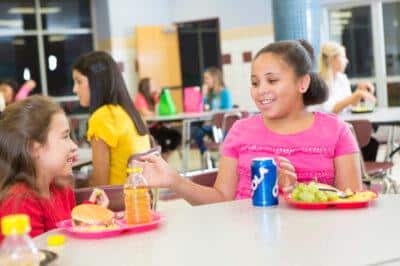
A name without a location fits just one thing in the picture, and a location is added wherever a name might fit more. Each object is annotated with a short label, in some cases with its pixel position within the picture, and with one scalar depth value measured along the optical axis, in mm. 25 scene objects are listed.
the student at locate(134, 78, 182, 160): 7027
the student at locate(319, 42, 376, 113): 5922
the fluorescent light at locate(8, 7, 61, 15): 11633
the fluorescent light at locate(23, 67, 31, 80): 11781
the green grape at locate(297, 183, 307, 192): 2003
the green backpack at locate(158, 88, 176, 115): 8555
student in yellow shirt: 3574
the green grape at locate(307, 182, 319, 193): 1978
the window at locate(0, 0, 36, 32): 11578
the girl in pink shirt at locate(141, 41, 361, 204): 2363
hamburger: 1862
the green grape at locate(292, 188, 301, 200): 2008
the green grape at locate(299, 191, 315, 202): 1966
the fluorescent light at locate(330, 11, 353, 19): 10570
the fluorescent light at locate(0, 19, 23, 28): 11555
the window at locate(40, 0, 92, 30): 11898
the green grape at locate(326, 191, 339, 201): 1969
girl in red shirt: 2070
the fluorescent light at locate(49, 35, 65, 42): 11977
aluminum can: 2023
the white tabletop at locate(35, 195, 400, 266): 1486
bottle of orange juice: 1875
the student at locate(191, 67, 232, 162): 8844
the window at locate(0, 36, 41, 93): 11656
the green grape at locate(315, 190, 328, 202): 1960
